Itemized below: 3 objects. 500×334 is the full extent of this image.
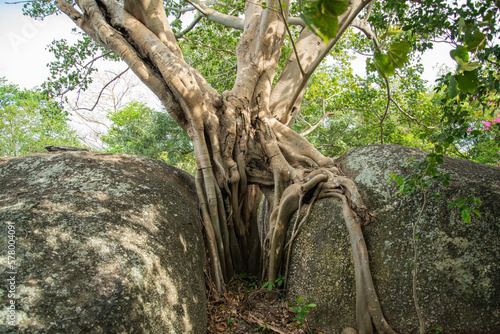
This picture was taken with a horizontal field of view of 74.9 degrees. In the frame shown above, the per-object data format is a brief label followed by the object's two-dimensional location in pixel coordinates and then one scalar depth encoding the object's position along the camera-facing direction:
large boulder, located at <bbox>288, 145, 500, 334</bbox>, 2.69
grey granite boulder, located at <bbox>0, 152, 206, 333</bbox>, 2.08
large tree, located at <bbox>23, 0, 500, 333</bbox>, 3.71
